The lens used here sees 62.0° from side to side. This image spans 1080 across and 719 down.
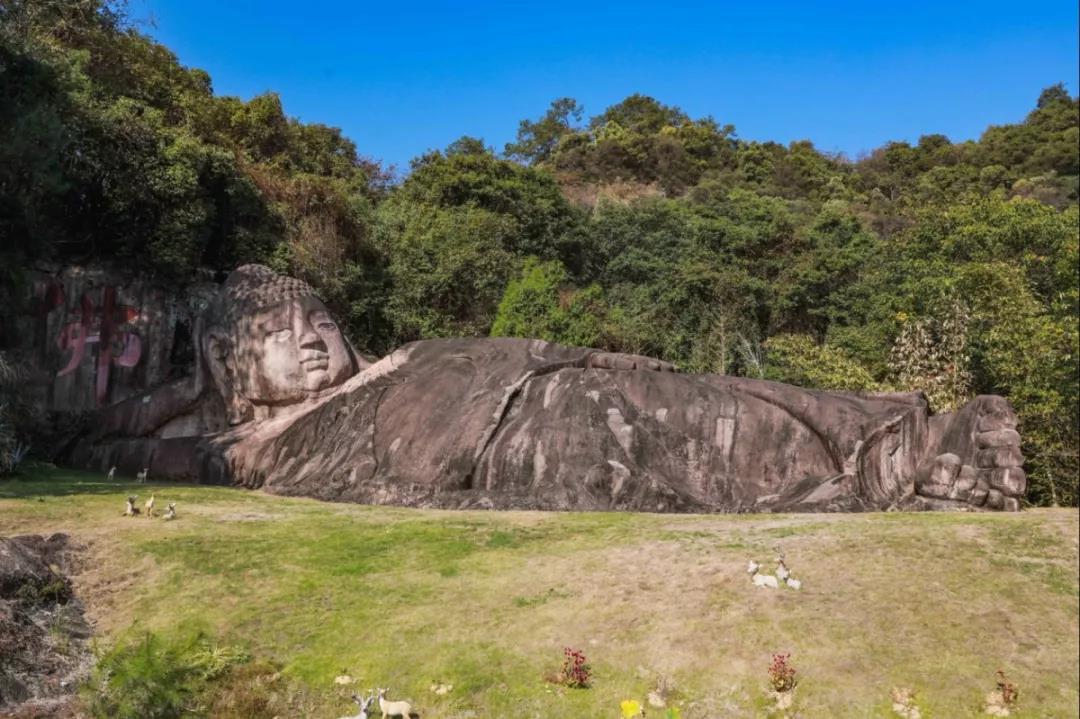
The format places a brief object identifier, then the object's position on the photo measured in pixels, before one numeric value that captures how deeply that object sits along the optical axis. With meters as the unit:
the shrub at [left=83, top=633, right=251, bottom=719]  6.94
